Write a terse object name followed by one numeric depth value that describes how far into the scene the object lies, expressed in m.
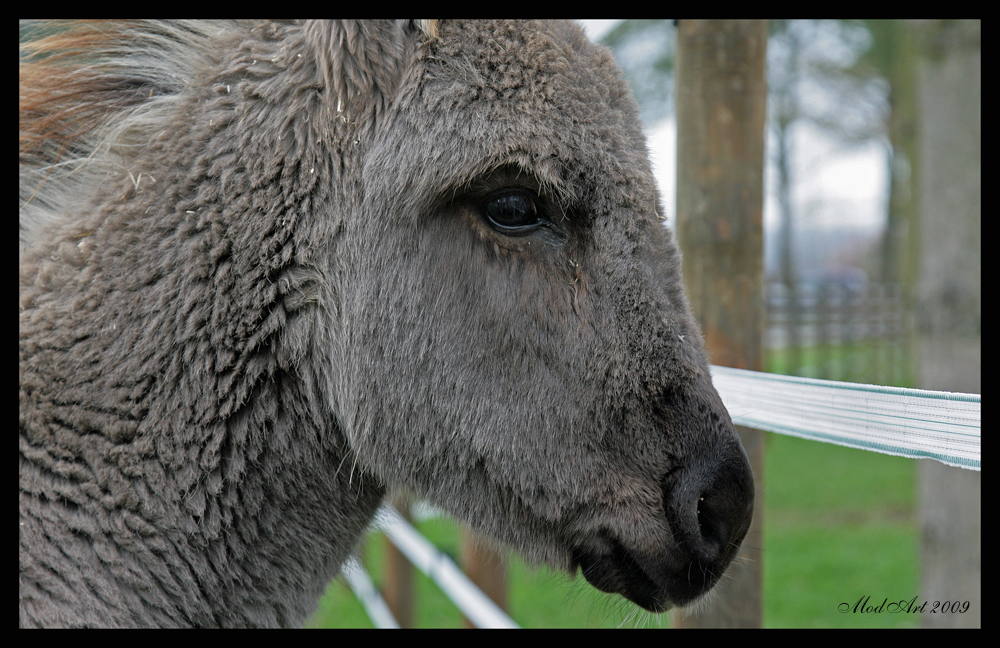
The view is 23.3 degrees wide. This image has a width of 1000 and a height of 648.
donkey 1.48
